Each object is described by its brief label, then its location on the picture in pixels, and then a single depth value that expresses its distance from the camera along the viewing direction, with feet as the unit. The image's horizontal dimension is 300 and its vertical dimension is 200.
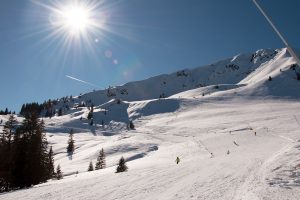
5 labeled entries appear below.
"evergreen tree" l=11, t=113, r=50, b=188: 76.85
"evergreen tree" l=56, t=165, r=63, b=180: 121.21
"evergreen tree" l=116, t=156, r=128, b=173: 97.82
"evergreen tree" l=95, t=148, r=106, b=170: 144.18
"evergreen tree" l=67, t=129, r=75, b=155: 238.11
